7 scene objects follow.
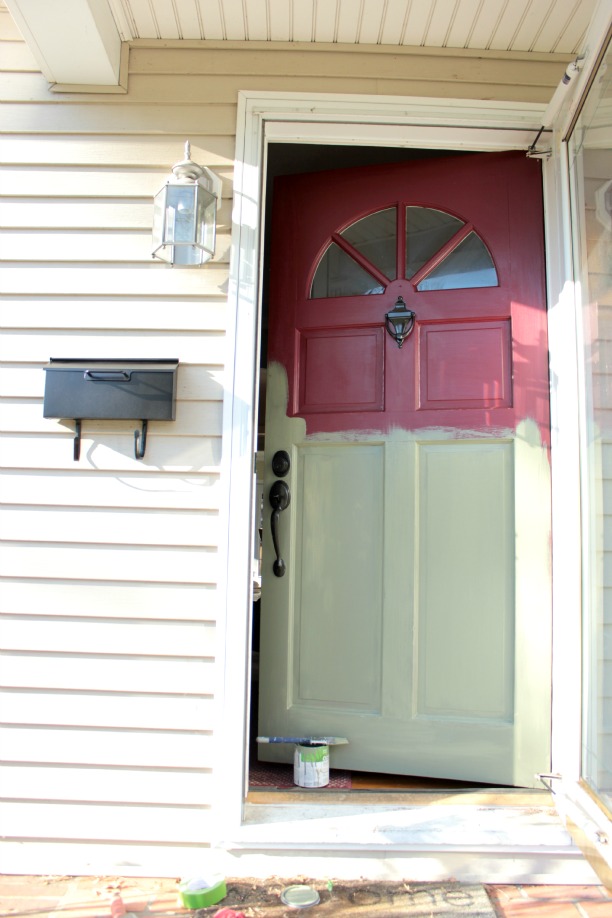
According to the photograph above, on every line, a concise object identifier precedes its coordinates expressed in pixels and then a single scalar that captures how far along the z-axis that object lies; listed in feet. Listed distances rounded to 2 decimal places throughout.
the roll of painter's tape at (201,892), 5.63
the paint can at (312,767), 6.97
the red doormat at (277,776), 7.09
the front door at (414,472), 7.08
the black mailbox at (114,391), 6.58
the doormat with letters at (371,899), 5.58
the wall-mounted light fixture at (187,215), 6.52
